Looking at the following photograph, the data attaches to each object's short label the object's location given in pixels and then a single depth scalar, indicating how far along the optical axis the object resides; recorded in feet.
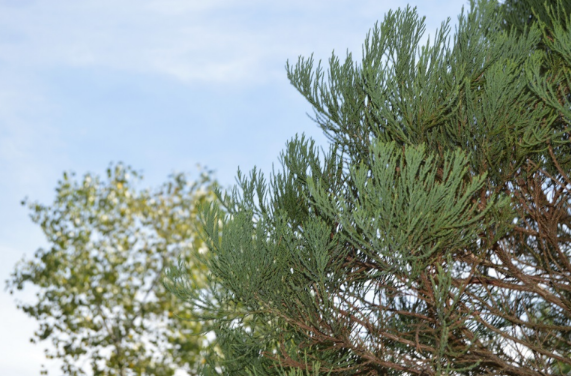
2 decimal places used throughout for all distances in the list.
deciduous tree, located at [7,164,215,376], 43.14
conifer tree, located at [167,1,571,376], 15.53
